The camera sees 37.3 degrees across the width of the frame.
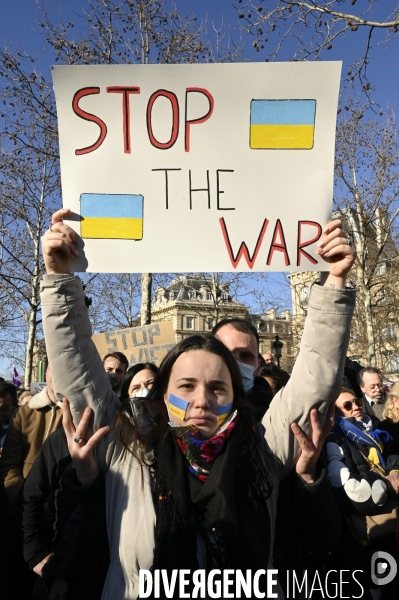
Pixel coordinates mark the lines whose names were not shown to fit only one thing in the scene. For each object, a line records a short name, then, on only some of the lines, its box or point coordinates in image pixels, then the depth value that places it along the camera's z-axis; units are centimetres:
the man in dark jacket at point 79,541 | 207
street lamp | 1794
